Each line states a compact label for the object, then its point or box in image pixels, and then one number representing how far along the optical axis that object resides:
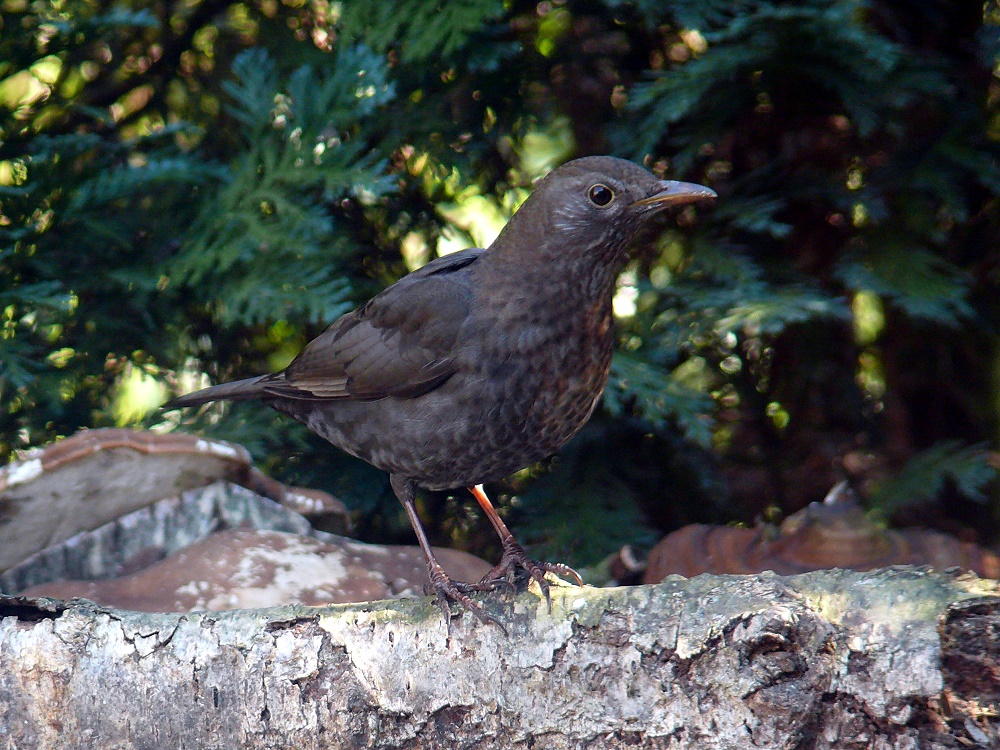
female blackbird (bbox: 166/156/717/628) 5.08
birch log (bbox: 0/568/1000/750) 4.97
